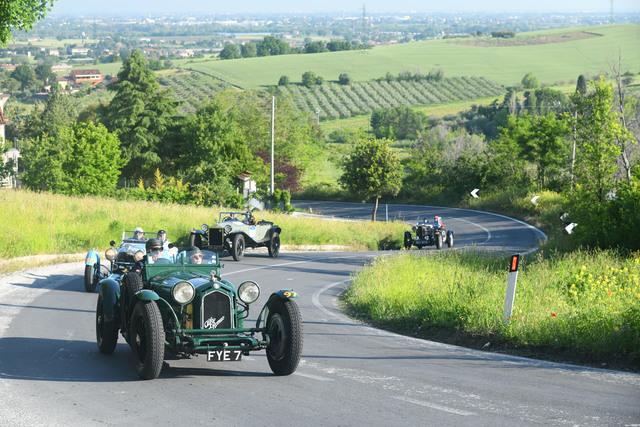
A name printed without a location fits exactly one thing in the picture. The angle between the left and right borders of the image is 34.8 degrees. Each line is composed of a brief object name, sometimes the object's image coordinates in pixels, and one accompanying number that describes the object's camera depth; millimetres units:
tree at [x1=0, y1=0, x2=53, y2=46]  27141
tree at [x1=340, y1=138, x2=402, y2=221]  67562
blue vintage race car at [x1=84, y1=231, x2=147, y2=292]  20584
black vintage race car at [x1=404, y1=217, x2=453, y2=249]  43594
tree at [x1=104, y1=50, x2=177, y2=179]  72188
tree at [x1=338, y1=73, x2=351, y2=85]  175875
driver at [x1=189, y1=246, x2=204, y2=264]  12836
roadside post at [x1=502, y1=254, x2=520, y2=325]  14008
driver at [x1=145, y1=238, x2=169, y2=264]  14070
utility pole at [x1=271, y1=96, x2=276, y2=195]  58912
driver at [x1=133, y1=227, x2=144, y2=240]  21748
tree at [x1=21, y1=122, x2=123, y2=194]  58656
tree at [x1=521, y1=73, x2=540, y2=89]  162500
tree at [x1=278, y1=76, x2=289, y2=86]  173125
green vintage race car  11227
